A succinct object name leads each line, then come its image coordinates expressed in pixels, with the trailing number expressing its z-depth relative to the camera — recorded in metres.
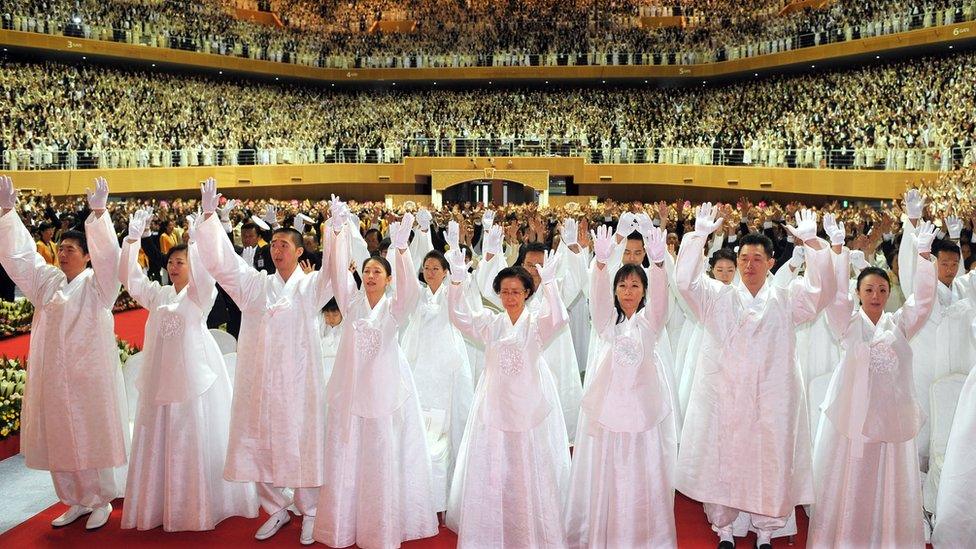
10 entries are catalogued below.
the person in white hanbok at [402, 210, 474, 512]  6.61
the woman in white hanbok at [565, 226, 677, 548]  5.09
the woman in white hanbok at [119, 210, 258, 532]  5.63
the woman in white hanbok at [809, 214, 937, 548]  5.06
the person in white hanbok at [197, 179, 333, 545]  5.49
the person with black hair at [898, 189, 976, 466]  6.32
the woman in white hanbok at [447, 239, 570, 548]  5.12
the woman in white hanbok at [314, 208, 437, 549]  5.32
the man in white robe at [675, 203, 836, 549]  5.25
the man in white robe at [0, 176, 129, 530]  5.75
